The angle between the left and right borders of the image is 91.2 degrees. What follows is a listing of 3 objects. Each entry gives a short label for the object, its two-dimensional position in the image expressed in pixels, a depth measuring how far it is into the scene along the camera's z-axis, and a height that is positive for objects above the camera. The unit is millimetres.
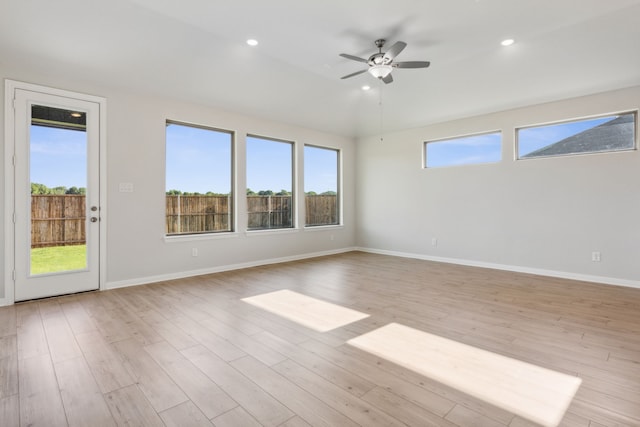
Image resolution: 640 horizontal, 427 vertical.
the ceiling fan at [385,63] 3379 +1761
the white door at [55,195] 3600 +315
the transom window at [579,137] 4371 +1175
